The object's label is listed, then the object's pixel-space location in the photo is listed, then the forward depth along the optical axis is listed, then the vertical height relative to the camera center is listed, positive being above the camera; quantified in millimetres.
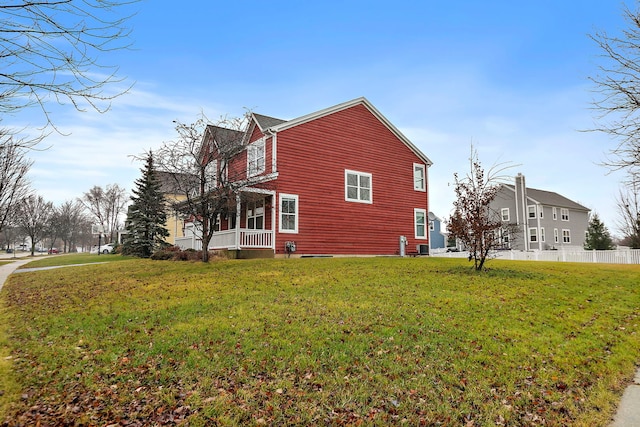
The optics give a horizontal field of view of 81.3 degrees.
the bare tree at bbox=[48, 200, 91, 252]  57556 +4047
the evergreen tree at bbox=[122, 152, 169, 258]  27734 +1318
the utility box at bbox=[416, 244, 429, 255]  23297 -499
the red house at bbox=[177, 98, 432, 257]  18562 +2967
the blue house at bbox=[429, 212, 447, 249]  60000 +716
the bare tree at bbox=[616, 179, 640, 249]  23556 +1315
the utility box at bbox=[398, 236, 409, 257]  22330 -255
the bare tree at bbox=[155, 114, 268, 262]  16719 +3187
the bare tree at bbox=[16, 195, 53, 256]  44125 +3631
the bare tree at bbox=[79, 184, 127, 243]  59531 +6666
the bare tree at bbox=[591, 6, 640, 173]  7156 +3234
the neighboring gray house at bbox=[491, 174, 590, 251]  41531 +2757
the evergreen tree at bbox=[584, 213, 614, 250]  35062 +287
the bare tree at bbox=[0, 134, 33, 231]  16058 +3403
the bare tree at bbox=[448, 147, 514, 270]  12820 +876
